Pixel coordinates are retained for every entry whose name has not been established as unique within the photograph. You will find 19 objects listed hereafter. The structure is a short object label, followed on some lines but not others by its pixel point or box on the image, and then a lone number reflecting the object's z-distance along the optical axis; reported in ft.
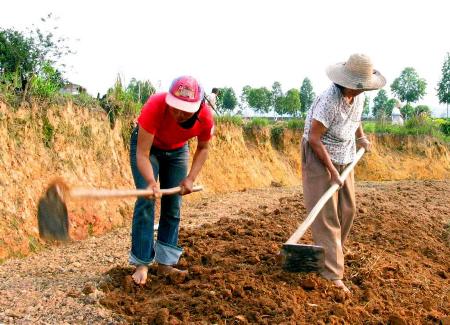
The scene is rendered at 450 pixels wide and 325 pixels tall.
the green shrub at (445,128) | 100.73
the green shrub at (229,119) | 49.68
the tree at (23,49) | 46.14
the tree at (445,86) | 130.61
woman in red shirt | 11.53
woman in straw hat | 12.54
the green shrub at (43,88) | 22.80
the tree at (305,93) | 193.98
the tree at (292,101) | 168.25
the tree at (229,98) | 163.12
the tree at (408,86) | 156.35
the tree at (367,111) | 170.91
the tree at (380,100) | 204.68
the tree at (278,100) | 175.92
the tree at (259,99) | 184.65
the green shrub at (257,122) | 58.85
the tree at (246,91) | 184.03
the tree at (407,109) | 140.01
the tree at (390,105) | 195.44
